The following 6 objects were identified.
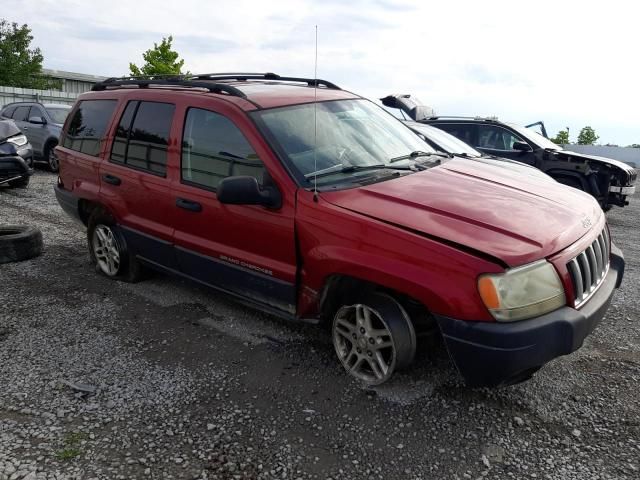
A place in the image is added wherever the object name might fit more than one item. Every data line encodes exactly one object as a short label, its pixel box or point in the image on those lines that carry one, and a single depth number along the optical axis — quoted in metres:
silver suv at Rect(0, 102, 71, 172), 12.48
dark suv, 8.73
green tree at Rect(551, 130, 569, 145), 30.02
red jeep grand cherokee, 2.76
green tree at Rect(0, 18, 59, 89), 32.19
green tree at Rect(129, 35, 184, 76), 27.86
